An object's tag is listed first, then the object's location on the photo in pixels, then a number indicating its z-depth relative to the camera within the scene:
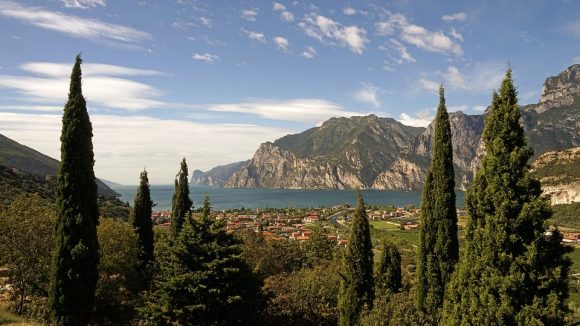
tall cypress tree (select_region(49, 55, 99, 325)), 15.48
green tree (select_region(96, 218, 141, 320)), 19.22
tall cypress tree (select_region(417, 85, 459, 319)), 15.43
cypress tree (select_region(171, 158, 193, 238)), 25.50
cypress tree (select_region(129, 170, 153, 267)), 25.52
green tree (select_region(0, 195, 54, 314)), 15.93
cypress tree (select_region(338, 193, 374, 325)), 17.23
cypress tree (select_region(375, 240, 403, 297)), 27.62
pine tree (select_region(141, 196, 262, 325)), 13.42
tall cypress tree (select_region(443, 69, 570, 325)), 7.63
